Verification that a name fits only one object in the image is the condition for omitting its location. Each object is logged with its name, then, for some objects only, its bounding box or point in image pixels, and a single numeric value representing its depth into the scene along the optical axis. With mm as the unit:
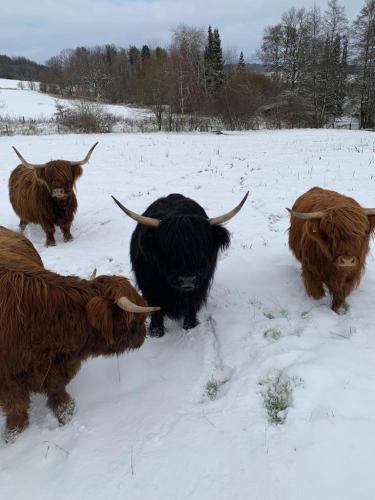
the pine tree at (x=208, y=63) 31547
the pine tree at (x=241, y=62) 38838
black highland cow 2750
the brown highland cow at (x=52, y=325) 2070
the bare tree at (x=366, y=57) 24359
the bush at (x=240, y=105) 22297
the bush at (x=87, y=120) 19312
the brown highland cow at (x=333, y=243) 2838
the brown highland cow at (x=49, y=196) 5000
